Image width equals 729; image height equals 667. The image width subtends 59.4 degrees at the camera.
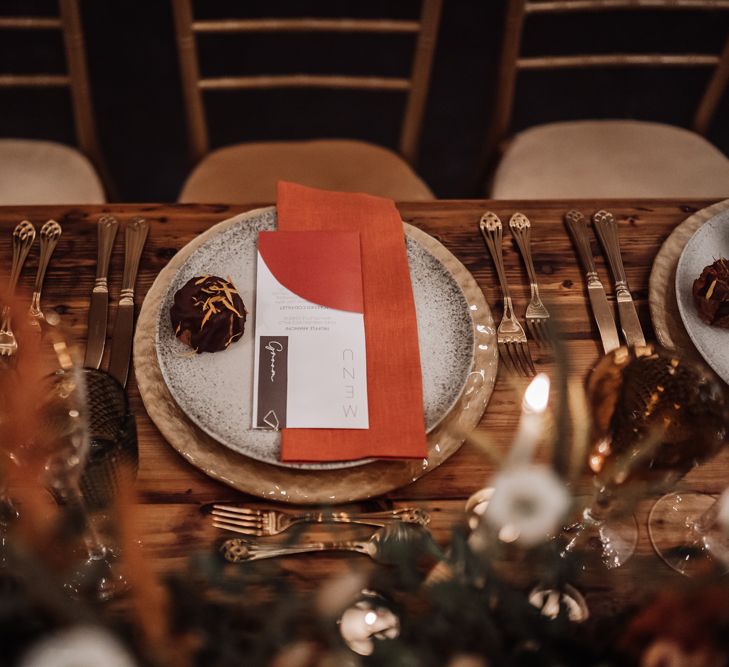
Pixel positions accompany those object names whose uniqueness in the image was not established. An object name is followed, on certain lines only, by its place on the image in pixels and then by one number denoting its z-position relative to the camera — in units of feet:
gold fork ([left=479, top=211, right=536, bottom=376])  2.46
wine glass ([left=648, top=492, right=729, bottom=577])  2.07
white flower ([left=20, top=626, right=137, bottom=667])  1.05
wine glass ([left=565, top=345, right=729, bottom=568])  1.75
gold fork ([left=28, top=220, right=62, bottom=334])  2.48
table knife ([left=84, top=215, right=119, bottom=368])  2.38
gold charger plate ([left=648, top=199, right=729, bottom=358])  2.47
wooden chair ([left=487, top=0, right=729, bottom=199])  4.14
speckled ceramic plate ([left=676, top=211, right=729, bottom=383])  2.38
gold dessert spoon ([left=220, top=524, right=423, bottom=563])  1.99
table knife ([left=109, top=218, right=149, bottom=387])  2.35
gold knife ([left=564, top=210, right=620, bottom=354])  2.52
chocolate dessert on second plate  2.38
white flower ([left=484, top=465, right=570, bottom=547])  1.53
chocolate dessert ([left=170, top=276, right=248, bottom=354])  2.26
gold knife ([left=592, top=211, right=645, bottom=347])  2.52
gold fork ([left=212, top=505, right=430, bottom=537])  2.05
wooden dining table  2.04
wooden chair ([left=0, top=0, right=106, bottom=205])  3.87
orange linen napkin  2.12
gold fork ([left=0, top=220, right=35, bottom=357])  2.38
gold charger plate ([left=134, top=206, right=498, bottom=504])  2.10
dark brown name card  2.18
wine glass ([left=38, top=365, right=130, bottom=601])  1.70
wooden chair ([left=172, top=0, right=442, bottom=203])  3.85
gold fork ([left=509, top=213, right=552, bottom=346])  2.53
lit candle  2.24
